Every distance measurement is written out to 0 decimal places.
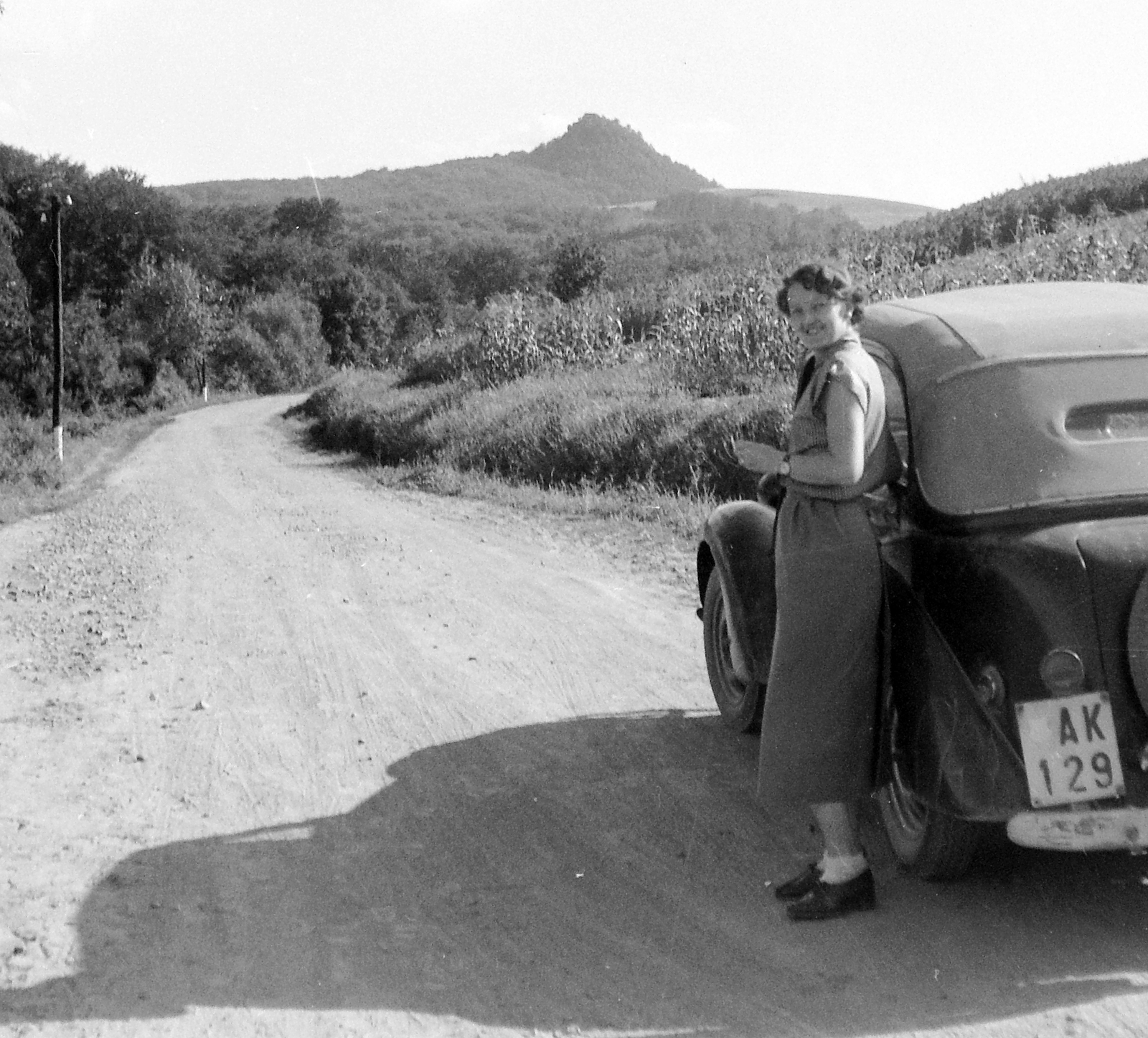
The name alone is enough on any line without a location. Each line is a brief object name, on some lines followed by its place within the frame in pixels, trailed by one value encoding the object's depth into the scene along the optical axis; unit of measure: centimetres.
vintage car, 358
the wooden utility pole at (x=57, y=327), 3256
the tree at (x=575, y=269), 6034
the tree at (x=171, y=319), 6525
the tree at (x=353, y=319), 9138
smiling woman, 396
